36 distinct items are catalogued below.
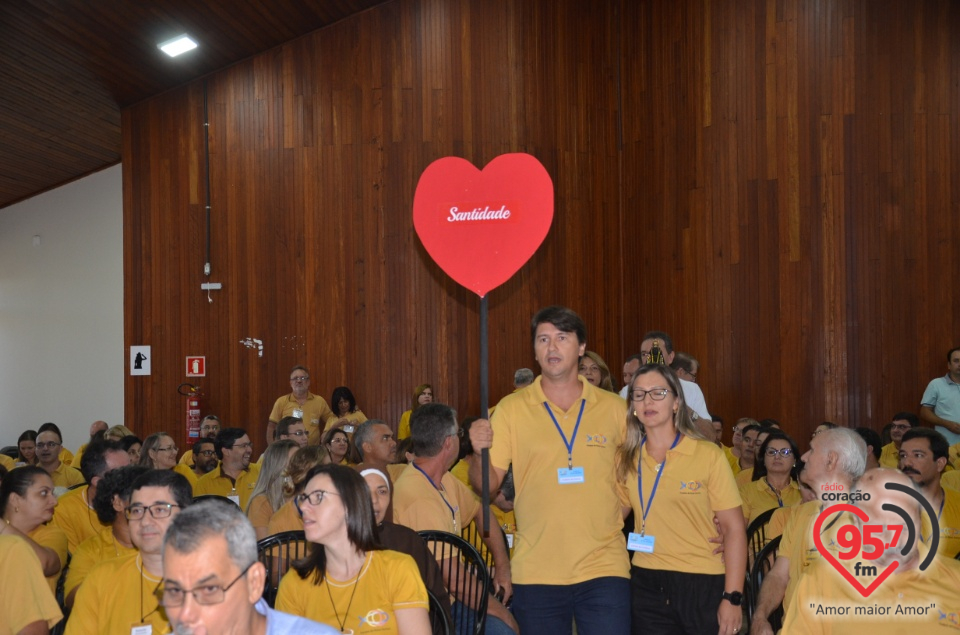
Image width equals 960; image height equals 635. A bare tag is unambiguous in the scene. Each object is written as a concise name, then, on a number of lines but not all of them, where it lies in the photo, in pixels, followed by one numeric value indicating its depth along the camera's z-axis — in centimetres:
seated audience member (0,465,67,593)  333
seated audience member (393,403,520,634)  323
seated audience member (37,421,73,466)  792
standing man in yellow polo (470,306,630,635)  276
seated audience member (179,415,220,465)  788
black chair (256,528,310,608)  312
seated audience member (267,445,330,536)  381
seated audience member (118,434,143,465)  550
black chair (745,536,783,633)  323
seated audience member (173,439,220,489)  588
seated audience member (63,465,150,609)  310
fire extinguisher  917
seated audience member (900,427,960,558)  365
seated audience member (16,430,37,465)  725
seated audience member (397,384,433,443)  830
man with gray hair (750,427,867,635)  284
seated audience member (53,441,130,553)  391
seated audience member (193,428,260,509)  527
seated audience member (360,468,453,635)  289
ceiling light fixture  844
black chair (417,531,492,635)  318
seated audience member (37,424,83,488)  620
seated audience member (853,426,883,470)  428
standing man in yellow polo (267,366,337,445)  859
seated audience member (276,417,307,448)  544
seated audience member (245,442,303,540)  393
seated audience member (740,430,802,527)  445
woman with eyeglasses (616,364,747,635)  273
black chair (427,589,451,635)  275
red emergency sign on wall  935
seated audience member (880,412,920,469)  560
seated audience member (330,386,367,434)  864
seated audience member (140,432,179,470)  505
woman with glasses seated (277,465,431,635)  246
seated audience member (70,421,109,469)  668
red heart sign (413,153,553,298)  344
